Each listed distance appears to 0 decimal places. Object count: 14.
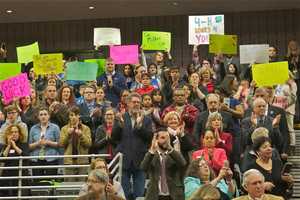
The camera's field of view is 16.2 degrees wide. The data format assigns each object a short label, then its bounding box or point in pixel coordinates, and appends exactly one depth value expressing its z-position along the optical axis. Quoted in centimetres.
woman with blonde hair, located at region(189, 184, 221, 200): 845
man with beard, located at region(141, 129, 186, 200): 1207
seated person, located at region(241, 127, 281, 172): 1110
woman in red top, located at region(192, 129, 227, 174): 1190
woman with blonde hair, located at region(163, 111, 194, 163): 1285
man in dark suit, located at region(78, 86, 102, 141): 1492
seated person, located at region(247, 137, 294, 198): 1084
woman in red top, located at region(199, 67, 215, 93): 1695
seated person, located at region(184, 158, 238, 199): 1077
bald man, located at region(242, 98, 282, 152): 1309
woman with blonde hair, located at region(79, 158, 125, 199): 960
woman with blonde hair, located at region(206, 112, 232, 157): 1290
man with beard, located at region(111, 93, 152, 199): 1363
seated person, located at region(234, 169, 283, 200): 903
